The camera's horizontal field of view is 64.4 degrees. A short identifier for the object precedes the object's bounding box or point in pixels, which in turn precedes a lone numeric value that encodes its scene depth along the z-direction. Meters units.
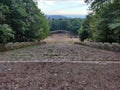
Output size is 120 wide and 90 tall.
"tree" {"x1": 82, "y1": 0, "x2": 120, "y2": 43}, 6.88
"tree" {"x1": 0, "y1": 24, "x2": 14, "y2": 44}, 6.55
